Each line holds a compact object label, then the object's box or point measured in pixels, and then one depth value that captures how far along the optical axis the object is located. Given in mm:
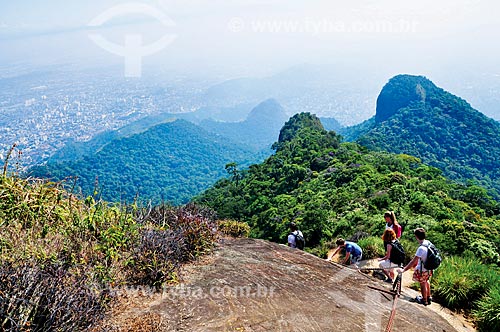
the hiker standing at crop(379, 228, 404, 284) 6277
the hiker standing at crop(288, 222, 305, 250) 8070
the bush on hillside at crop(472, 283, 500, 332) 4934
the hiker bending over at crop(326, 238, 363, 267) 7754
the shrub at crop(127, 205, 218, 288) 4508
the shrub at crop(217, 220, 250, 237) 9375
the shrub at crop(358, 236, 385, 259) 8656
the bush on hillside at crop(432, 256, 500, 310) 5680
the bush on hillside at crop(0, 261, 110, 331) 2838
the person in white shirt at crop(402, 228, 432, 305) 5453
